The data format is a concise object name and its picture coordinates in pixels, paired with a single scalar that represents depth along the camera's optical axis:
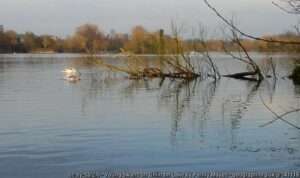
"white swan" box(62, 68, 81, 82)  41.87
